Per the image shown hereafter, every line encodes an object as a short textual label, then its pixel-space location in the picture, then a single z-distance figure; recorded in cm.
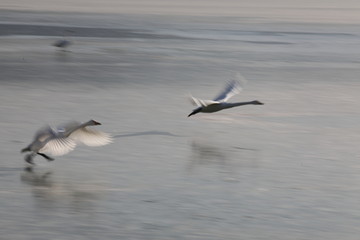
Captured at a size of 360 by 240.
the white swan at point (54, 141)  1587
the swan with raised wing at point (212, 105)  2028
